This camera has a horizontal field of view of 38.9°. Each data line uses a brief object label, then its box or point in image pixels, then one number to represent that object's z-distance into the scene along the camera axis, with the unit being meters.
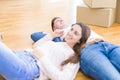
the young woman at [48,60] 0.96
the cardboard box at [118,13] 2.10
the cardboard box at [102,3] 1.96
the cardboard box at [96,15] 1.99
